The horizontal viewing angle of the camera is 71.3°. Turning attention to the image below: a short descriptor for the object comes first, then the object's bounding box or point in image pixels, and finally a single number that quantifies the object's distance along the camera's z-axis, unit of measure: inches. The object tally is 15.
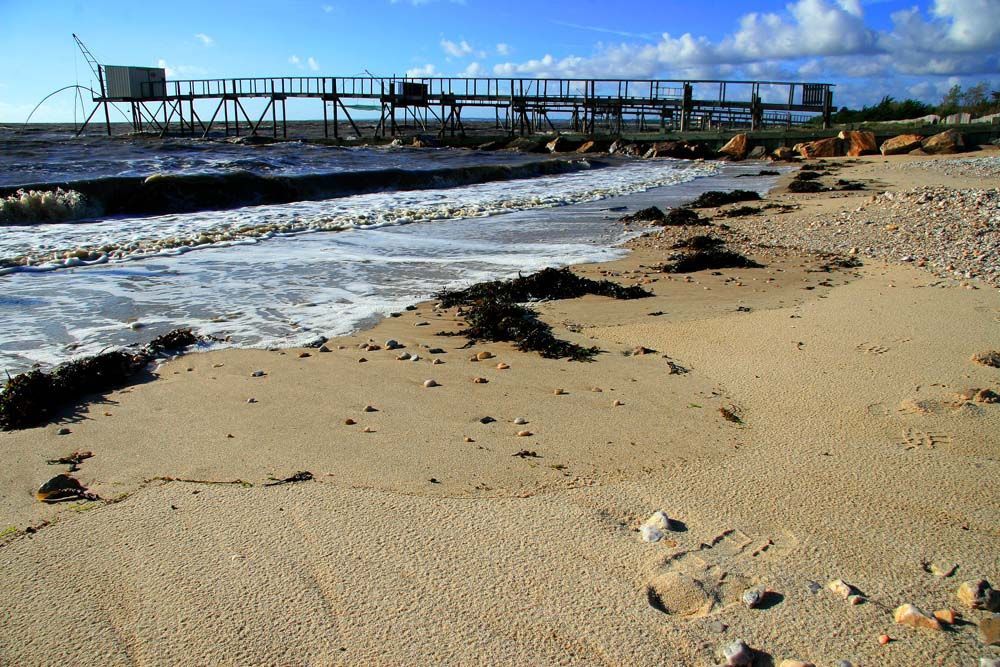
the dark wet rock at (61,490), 96.3
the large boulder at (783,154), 978.7
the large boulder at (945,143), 899.4
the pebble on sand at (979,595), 70.0
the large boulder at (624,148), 1167.0
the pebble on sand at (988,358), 140.4
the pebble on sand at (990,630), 65.5
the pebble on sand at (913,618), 67.5
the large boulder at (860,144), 949.8
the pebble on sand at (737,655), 63.9
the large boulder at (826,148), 970.7
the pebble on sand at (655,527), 84.1
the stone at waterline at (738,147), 1054.0
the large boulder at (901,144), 930.1
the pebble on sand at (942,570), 75.7
